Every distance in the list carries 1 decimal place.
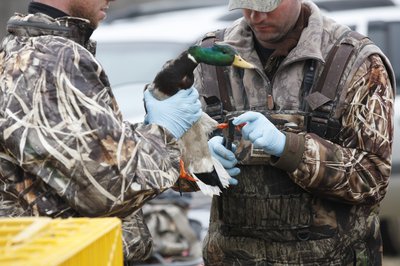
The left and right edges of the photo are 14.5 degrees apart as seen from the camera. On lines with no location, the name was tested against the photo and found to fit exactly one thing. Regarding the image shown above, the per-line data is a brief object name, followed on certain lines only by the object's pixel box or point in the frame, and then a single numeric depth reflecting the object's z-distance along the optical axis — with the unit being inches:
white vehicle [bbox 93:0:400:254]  551.6
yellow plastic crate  178.9
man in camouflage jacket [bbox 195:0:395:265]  284.9
